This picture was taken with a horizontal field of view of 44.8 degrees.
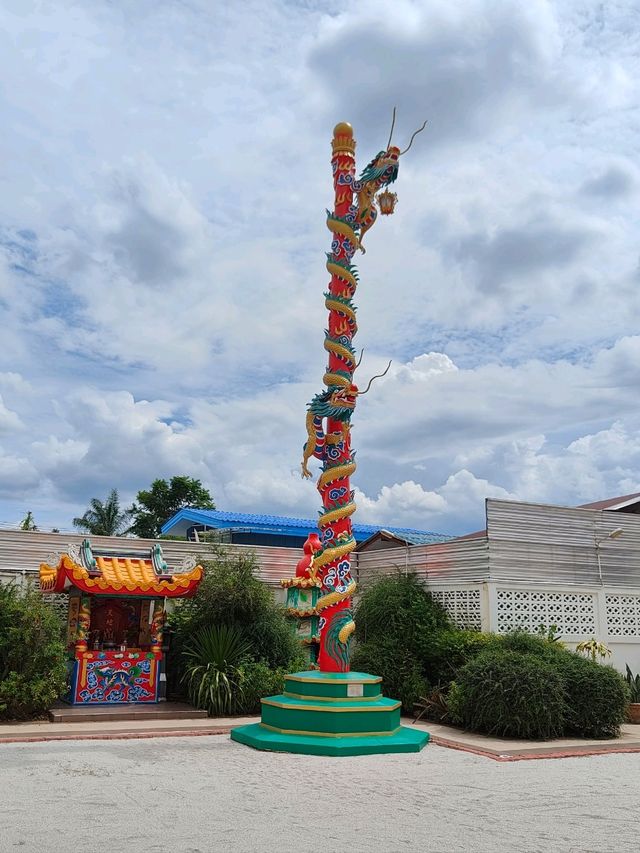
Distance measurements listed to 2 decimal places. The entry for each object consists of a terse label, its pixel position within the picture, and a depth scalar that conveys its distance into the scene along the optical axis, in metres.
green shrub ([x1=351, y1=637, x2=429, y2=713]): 11.80
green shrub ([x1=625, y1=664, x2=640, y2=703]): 11.96
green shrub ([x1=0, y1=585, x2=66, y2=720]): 10.66
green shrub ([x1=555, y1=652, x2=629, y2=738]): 10.18
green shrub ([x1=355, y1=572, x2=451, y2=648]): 12.40
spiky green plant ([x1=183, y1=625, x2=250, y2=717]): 11.74
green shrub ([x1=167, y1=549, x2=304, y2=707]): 12.62
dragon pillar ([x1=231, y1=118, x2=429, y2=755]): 9.01
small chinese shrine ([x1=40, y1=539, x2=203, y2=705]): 11.79
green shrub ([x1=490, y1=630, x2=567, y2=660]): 11.00
